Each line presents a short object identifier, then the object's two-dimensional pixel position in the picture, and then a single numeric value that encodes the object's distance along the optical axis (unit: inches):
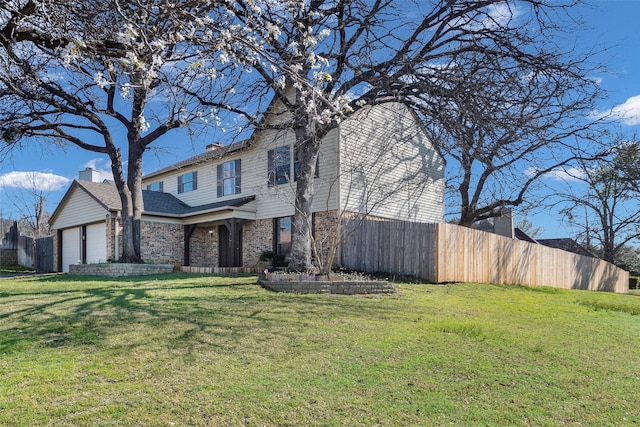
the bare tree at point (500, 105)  357.7
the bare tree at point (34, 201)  1393.9
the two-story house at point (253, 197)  629.9
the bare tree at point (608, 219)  860.0
